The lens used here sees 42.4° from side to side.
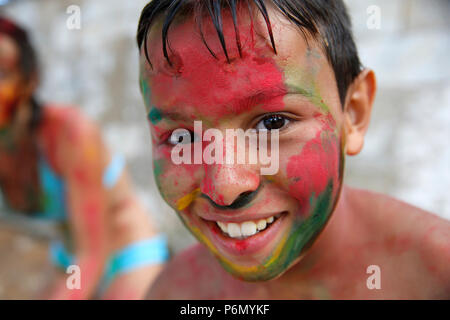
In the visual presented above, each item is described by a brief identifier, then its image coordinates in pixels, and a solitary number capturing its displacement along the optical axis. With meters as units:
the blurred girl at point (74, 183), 0.77
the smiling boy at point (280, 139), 0.33
